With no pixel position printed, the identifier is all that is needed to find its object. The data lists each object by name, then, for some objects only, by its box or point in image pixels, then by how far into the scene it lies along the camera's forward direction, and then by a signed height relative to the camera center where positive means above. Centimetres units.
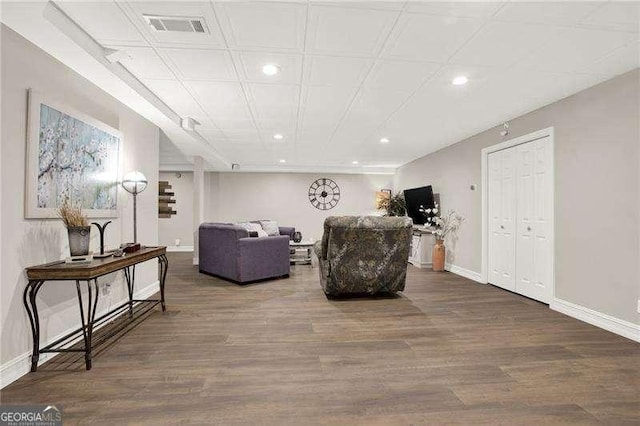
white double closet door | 368 -3
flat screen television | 632 +33
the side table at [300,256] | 647 -88
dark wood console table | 204 -45
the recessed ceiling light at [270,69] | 268 +135
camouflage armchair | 372 -48
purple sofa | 466 -65
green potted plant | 778 +25
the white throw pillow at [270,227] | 708 -30
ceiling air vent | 203 +135
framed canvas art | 213 +46
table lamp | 325 +34
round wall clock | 910 +66
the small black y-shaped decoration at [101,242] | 257 -25
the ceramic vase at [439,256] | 583 -80
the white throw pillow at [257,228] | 571 -27
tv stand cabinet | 626 -67
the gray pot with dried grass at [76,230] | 226 -12
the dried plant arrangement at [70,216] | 227 -2
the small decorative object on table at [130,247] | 284 -32
